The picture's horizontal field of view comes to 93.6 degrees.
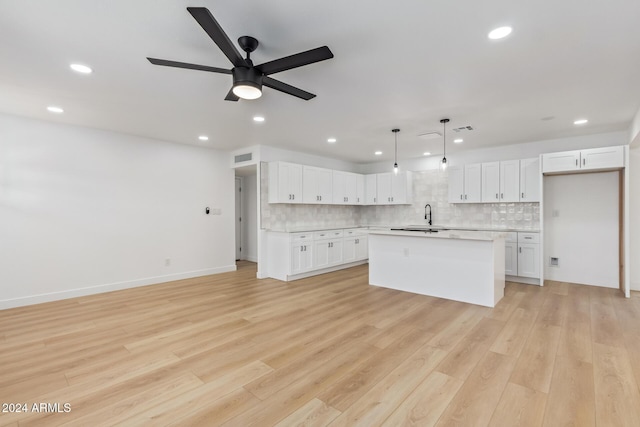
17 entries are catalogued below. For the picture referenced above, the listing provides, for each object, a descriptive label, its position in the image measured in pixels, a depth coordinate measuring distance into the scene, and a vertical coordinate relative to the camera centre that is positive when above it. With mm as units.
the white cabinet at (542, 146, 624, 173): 4492 +810
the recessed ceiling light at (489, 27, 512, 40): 2182 +1326
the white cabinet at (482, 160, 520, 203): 5582 +577
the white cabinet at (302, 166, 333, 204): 6261 +600
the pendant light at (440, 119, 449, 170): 4359 +1314
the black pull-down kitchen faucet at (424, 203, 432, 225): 6947 -47
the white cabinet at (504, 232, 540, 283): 5219 -770
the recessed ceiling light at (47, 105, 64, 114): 3822 +1359
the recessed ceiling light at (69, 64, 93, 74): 2756 +1355
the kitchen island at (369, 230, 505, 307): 4043 -777
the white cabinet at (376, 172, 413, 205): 7074 +577
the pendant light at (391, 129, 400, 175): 4847 +1325
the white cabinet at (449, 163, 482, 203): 6012 +582
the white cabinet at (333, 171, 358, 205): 6984 +588
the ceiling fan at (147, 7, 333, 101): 1988 +1086
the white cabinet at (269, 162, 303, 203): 5820 +599
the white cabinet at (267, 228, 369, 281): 5648 -807
